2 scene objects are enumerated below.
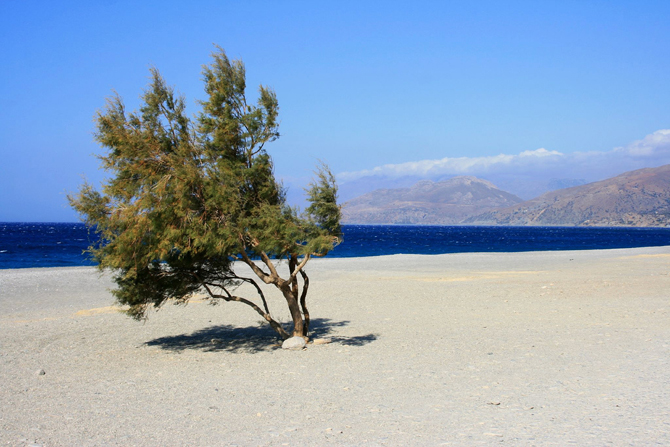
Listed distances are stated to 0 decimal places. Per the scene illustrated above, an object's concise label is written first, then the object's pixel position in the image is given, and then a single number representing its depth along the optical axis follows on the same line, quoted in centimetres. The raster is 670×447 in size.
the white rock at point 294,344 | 1192
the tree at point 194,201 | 1053
